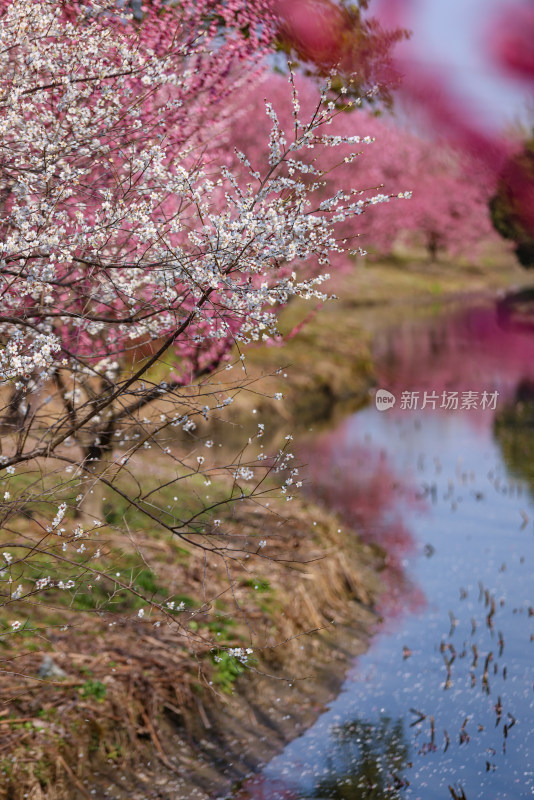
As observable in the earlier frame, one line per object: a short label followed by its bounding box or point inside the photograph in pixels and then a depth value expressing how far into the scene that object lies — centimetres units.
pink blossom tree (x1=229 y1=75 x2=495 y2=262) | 3798
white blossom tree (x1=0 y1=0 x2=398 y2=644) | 886
